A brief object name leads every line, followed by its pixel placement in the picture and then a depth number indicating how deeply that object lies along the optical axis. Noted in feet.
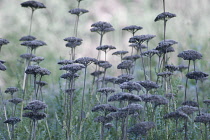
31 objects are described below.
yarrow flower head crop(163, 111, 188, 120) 27.40
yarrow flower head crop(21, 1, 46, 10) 41.24
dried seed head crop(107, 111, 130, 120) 29.22
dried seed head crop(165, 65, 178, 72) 34.55
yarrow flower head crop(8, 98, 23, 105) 36.47
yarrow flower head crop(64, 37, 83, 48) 39.42
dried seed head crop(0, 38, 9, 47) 36.50
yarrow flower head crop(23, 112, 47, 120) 28.84
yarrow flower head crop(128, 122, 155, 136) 27.43
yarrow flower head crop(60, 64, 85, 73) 31.32
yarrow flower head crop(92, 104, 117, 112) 30.13
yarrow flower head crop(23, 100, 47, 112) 28.25
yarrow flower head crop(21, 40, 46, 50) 39.09
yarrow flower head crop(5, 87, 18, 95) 37.63
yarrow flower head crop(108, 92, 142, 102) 26.19
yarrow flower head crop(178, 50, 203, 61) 31.40
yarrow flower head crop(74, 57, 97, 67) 34.58
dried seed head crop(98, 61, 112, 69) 39.49
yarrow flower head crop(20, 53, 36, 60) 42.50
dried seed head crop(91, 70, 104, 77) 44.27
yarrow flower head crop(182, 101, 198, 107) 33.18
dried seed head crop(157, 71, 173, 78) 33.24
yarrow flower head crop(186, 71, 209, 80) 31.35
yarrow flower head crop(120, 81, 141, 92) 27.78
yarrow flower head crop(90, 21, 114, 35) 41.16
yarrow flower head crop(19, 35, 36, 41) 45.50
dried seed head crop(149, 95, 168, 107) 28.55
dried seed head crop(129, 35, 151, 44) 33.76
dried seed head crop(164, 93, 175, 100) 34.57
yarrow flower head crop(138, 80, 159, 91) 30.35
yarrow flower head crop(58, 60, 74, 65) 35.88
